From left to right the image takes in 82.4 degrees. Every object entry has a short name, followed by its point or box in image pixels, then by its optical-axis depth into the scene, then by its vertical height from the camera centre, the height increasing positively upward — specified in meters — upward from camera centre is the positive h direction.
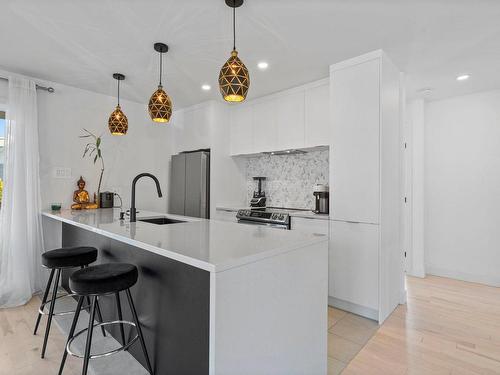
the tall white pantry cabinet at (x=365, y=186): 2.53 +0.01
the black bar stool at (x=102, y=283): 1.46 -0.50
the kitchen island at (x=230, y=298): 1.15 -0.53
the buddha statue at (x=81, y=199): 3.37 -0.14
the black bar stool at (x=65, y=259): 2.06 -0.53
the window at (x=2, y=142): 3.11 +0.49
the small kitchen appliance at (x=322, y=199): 3.08 -0.12
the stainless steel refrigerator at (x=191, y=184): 3.93 +0.05
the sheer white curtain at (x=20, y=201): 2.93 -0.14
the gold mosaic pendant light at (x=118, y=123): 2.88 +0.65
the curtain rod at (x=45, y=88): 3.24 +1.14
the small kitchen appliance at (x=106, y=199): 3.57 -0.15
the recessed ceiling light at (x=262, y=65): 2.82 +1.23
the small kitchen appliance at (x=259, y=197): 3.99 -0.14
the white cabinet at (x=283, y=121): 3.23 +0.84
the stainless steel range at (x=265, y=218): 3.10 -0.35
